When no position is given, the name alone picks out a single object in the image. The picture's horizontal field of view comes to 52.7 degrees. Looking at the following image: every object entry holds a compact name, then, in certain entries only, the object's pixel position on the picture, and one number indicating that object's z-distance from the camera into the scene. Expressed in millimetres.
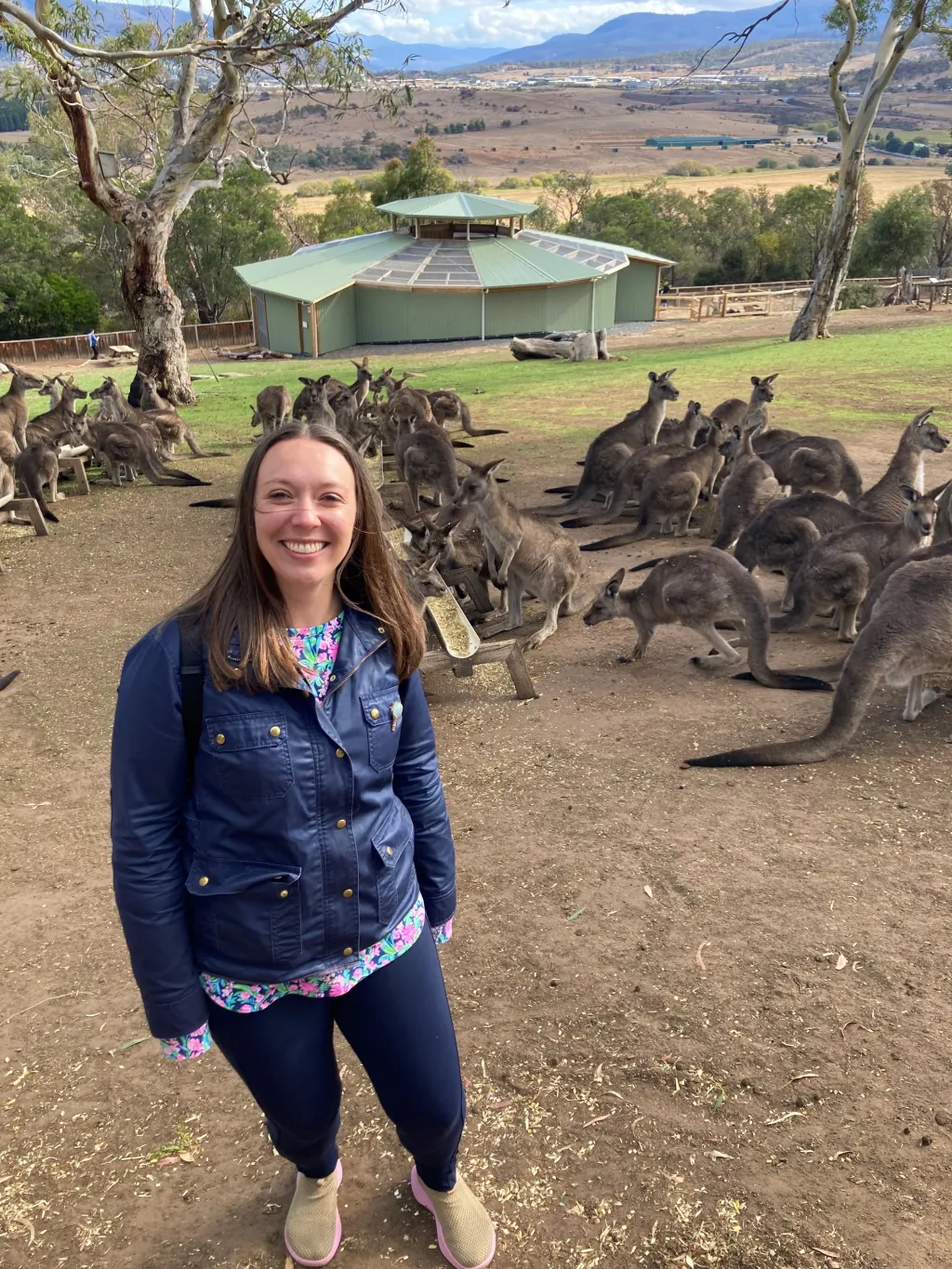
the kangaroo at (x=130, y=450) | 13453
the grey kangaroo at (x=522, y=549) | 7840
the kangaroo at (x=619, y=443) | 11078
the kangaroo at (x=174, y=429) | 15242
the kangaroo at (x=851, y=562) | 6871
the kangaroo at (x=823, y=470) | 9820
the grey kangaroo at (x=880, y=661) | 5297
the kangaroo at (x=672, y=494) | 9688
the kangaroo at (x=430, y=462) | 10742
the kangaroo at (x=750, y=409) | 12141
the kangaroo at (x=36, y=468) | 12000
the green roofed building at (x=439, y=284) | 32500
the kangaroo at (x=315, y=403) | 12070
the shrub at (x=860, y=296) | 37781
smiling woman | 2127
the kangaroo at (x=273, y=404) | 14594
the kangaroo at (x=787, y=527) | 7793
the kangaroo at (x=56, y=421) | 13141
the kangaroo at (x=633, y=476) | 10523
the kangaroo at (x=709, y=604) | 6496
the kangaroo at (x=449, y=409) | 14523
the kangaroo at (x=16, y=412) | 13453
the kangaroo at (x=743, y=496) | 9062
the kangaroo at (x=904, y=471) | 8656
